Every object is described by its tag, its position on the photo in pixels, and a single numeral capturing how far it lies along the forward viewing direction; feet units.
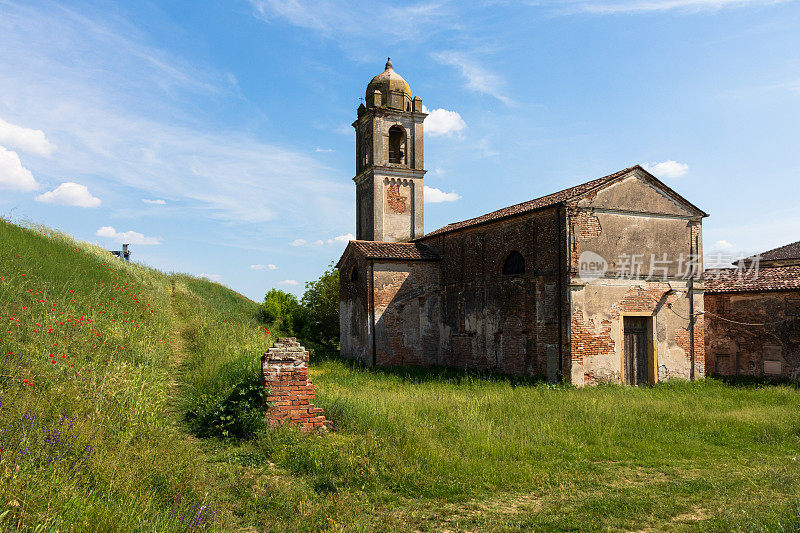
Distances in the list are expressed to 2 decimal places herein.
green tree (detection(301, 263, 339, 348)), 87.45
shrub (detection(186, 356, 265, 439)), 26.91
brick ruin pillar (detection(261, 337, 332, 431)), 27.25
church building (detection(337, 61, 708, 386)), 47.91
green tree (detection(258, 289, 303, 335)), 93.50
